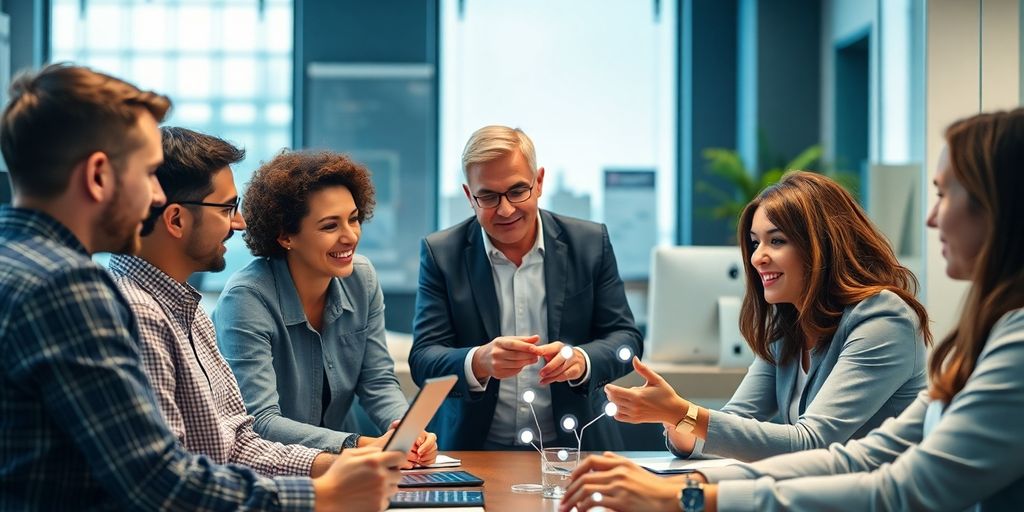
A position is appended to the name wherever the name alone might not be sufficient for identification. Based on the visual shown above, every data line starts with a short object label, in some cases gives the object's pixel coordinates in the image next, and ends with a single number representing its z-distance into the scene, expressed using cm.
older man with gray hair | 289
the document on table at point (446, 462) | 247
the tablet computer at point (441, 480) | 222
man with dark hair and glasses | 193
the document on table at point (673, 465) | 228
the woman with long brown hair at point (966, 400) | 151
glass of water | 214
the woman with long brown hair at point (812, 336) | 224
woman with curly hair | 263
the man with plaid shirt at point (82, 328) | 136
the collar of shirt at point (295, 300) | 272
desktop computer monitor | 421
